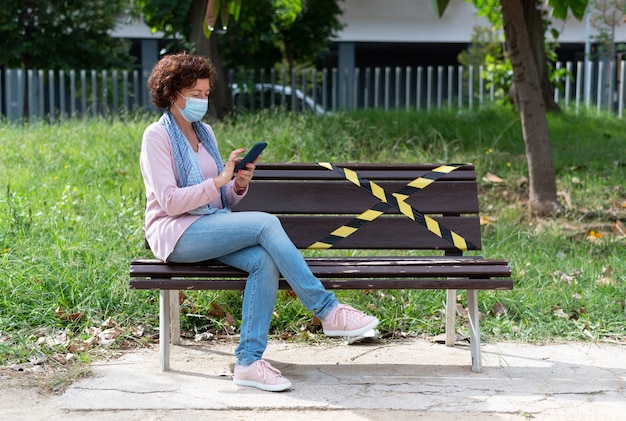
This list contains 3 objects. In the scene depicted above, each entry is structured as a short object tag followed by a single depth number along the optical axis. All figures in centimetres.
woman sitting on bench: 717
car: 2588
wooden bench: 840
